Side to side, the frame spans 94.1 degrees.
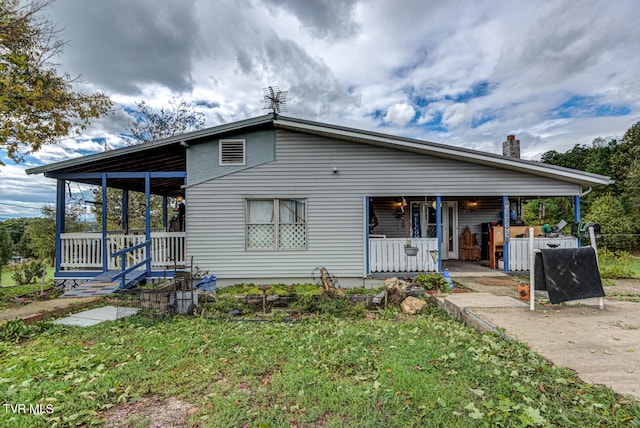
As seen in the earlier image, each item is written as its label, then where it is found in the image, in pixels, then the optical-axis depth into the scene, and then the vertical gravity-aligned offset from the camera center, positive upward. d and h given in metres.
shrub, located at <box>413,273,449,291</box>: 6.91 -1.42
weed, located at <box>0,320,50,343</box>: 4.36 -1.66
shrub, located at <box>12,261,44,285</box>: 11.77 -2.10
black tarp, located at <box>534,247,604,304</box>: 4.43 -0.81
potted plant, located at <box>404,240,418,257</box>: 7.78 -0.77
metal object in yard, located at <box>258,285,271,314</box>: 6.13 -1.66
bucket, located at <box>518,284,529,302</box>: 5.49 -1.32
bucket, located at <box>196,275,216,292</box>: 7.09 -1.50
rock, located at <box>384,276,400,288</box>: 6.80 -1.42
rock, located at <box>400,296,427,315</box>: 5.78 -1.66
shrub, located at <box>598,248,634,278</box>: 8.38 -1.41
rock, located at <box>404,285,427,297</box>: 6.55 -1.56
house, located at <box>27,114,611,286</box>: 8.05 +0.77
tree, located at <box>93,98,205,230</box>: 18.41 +6.01
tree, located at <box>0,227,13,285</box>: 13.26 -1.10
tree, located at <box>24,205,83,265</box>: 21.27 -0.47
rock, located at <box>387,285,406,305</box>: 6.45 -1.61
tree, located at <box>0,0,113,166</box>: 6.91 +3.44
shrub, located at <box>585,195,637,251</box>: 17.28 -0.06
